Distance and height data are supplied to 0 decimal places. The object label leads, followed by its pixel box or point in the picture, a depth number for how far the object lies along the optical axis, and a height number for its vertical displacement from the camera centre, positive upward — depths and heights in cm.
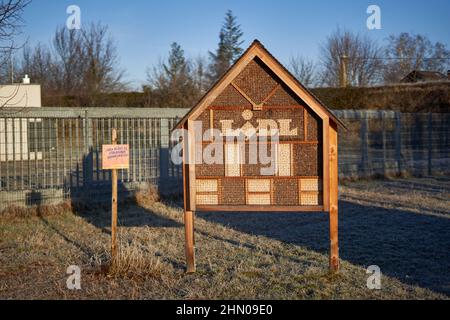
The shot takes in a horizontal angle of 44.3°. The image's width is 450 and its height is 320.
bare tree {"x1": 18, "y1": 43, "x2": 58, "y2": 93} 4272 +703
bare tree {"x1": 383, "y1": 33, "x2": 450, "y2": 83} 4275 +758
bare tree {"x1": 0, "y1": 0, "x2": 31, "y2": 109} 921 +250
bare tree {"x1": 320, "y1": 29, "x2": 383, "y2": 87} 4281 +730
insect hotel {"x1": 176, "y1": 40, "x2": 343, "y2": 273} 773 +16
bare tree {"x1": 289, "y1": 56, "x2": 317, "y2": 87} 3653 +531
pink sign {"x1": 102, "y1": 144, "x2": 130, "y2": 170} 818 +5
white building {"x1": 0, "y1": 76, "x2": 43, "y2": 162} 1315 +57
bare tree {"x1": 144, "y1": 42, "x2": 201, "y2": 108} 3950 +547
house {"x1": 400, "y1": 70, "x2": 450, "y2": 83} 3809 +561
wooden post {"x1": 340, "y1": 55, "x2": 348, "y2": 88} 4028 +605
